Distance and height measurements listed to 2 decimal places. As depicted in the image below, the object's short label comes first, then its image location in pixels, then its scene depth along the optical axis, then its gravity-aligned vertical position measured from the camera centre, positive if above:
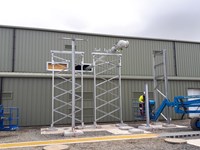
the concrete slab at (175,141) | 7.92 -1.83
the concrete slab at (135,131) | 10.44 -1.89
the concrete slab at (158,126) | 11.47 -1.91
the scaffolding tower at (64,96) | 13.79 -0.20
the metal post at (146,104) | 11.73 -0.62
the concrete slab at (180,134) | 9.28 -1.86
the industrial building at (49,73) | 13.34 +1.90
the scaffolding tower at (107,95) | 14.62 -0.14
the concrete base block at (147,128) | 11.31 -1.88
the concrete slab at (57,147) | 7.06 -1.83
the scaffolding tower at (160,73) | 13.33 +1.29
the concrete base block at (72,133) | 9.78 -1.87
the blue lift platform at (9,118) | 12.02 -1.47
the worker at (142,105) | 13.54 -0.78
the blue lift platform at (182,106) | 10.69 -0.74
